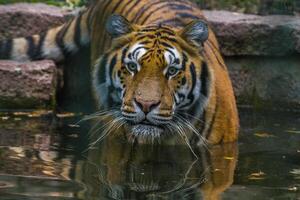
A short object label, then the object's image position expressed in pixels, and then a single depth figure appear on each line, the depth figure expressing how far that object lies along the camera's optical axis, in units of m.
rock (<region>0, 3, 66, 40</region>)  15.37
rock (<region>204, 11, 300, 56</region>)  14.92
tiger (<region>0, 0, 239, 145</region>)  11.29
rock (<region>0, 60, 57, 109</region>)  14.09
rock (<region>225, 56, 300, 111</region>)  15.11
